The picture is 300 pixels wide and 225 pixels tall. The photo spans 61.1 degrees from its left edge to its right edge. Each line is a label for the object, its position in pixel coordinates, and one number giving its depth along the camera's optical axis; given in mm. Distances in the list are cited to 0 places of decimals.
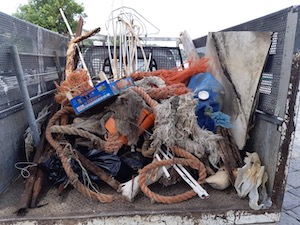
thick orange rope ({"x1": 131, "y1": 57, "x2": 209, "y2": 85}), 2402
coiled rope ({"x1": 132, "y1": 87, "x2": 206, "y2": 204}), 1442
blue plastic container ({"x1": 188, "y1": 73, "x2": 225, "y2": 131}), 1943
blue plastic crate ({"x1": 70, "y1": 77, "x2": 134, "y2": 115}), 1783
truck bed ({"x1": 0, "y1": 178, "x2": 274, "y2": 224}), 1310
